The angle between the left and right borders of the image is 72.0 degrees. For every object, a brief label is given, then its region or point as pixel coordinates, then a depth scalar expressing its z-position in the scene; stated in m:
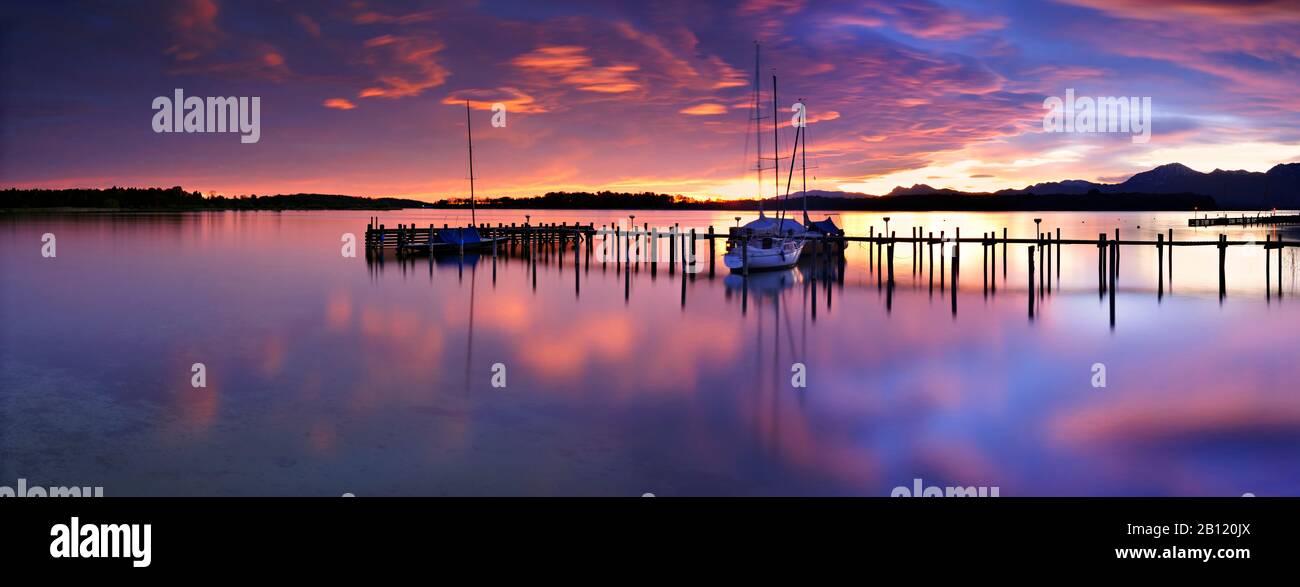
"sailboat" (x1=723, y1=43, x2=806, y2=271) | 38.62
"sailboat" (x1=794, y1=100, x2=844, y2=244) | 48.66
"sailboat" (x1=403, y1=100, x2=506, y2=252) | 53.72
